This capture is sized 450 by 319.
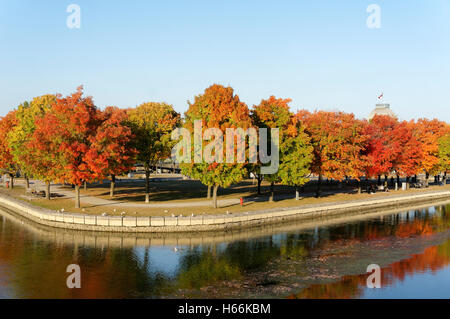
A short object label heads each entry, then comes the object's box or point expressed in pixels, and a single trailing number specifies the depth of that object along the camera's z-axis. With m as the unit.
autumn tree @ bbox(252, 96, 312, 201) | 65.88
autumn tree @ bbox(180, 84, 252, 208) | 56.19
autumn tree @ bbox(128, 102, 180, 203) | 64.62
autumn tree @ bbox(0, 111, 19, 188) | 80.12
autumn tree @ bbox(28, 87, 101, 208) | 54.72
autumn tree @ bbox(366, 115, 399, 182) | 83.50
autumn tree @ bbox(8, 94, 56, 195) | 66.93
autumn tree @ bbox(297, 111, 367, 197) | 74.00
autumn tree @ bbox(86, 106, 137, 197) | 54.75
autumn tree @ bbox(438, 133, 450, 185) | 108.12
